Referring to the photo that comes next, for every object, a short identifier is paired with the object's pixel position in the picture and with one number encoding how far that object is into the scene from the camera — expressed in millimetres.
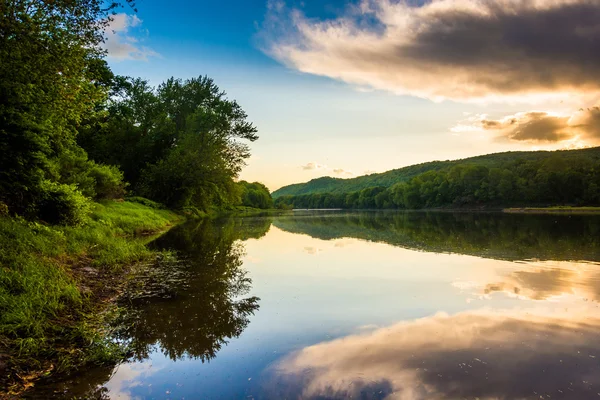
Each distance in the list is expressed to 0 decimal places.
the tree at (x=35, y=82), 12023
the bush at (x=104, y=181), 27172
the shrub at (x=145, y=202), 38616
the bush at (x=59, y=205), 14719
